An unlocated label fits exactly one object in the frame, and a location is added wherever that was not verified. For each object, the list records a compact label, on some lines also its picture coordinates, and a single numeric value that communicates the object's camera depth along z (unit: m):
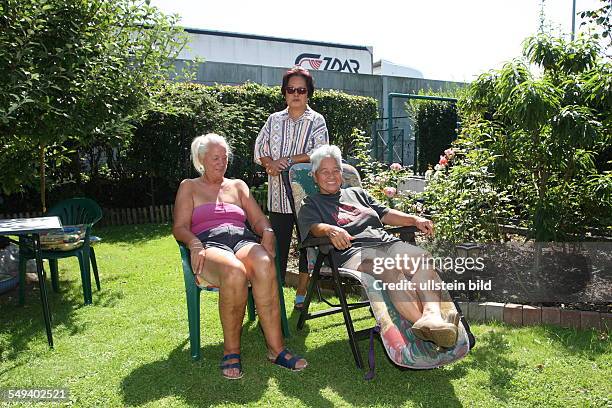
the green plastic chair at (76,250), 4.10
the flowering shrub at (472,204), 4.02
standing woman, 3.73
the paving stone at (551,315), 3.39
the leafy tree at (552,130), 3.35
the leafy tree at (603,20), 3.95
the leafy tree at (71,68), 3.76
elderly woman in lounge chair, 2.68
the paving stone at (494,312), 3.51
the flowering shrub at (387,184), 4.94
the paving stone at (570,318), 3.33
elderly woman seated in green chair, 2.87
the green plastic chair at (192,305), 3.03
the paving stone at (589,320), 3.28
